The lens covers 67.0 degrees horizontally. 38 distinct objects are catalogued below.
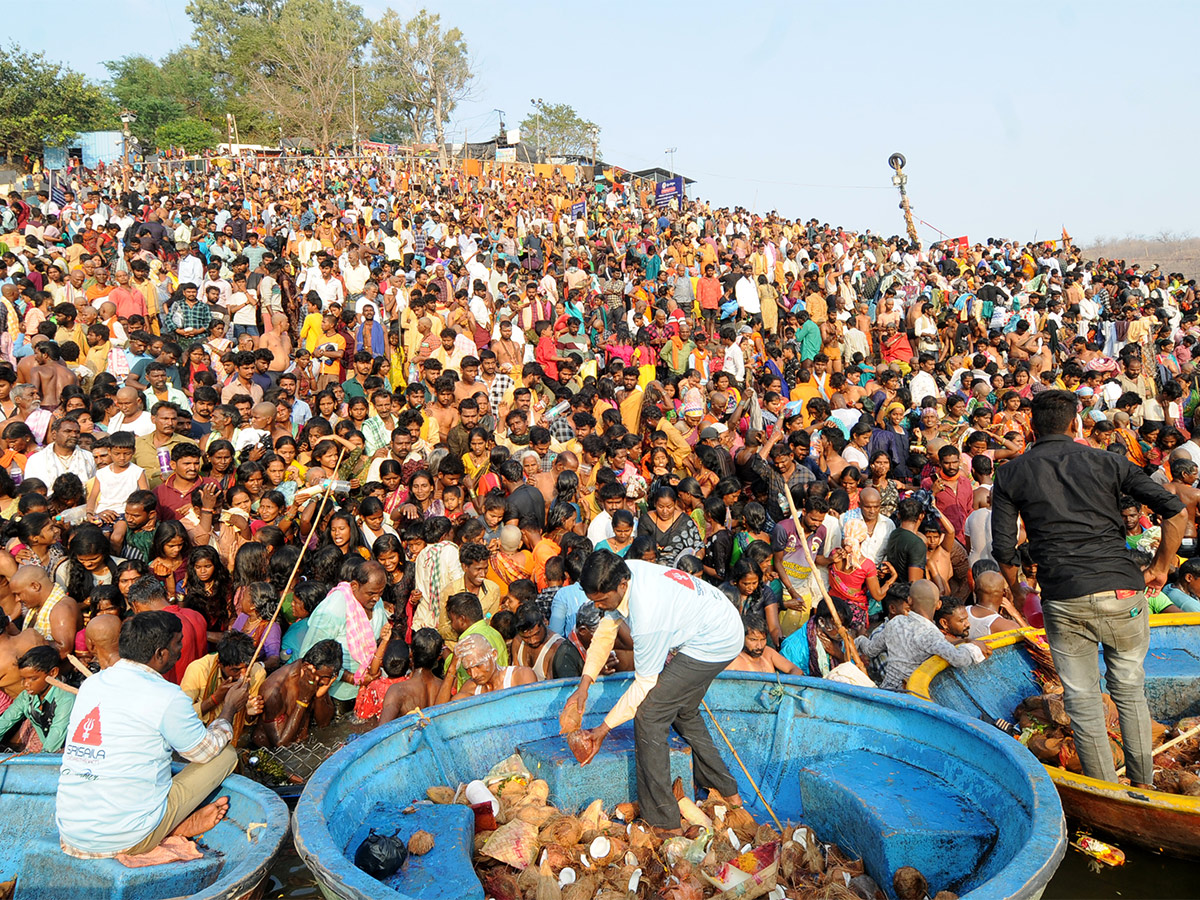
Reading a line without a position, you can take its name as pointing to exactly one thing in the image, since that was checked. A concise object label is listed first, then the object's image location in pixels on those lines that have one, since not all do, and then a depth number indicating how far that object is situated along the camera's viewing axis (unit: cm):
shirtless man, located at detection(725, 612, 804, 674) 613
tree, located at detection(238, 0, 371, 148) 5359
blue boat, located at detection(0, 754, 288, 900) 412
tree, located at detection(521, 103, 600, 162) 6531
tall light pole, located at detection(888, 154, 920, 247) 2308
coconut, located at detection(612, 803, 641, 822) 500
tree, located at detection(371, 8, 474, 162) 5731
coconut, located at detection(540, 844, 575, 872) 451
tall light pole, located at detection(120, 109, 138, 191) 2303
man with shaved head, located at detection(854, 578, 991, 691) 615
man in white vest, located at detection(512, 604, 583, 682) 629
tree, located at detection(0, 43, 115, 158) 3894
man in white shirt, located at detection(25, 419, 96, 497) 792
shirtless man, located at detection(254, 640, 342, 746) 629
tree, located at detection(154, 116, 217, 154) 4600
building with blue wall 3900
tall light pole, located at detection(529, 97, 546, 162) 6422
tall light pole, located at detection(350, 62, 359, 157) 4885
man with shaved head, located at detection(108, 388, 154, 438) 838
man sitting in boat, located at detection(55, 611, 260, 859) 415
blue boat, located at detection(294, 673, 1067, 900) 412
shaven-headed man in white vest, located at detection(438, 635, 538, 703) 583
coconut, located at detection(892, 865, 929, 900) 430
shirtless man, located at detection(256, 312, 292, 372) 1112
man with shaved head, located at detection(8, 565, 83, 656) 630
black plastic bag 425
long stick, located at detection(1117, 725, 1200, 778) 511
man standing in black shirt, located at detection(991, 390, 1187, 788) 461
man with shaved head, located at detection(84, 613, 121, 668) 534
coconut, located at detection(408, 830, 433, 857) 441
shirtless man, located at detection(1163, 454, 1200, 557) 809
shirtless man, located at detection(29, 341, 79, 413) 955
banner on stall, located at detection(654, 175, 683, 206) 2800
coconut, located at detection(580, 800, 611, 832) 481
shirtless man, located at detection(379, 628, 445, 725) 612
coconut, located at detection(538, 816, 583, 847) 469
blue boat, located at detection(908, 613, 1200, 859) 474
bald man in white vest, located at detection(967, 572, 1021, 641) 677
